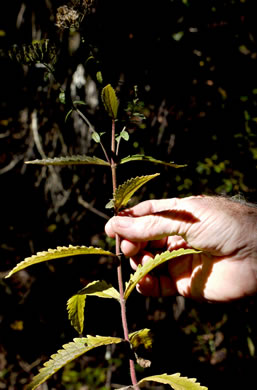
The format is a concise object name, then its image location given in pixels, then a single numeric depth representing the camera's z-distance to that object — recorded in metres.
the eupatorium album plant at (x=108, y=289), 0.51
